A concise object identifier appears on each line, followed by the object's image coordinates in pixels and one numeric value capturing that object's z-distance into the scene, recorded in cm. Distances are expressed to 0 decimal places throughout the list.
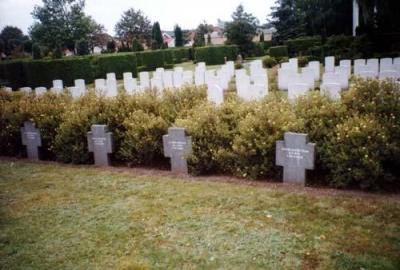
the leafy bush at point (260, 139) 603
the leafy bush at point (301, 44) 3506
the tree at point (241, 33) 4153
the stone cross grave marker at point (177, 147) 680
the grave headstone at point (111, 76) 1670
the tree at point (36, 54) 2948
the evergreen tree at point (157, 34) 5264
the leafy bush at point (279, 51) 3394
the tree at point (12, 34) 8719
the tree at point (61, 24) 6216
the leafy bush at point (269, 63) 2395
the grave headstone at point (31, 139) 855
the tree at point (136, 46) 4034
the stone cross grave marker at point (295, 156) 574
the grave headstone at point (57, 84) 1621
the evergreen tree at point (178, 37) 5788
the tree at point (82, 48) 3903
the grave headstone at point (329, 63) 1697
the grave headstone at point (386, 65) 1383
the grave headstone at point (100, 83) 1528
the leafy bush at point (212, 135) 651
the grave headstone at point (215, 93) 985
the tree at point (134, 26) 7488
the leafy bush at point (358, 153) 527
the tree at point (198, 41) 4823
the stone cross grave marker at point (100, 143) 753
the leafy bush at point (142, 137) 720
